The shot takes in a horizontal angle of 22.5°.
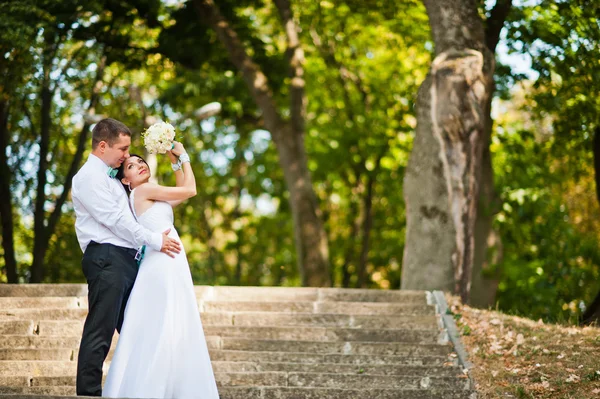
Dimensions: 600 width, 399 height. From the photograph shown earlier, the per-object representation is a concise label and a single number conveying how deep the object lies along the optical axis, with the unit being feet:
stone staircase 43.84
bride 35.47
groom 35.20
